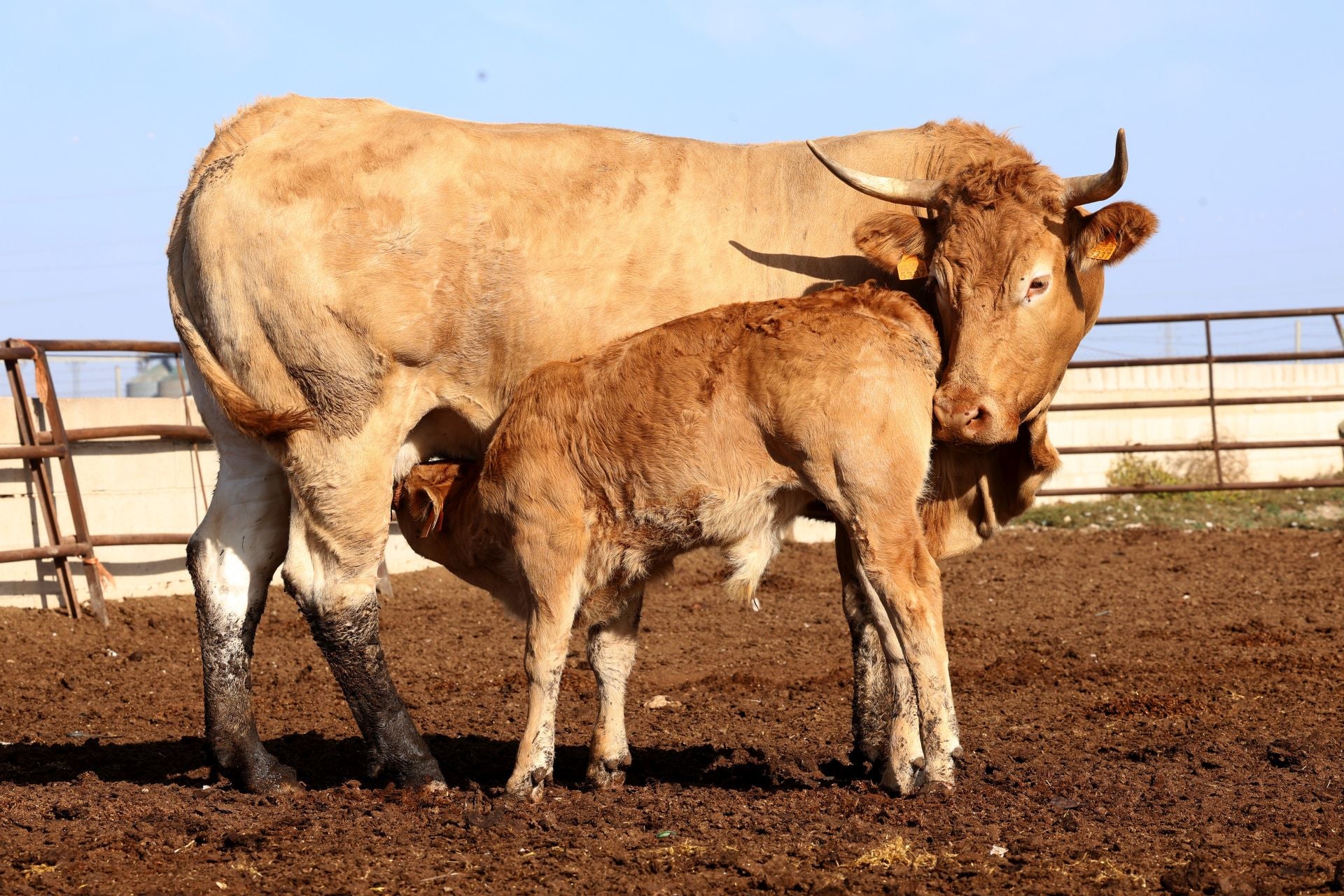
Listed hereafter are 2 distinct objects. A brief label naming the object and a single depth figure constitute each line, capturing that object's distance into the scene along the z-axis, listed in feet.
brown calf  31.63
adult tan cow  34.94
